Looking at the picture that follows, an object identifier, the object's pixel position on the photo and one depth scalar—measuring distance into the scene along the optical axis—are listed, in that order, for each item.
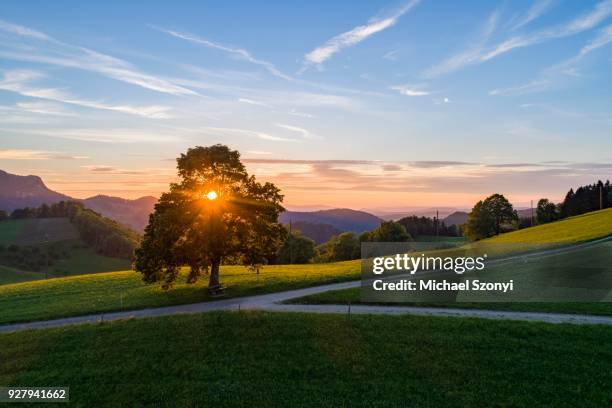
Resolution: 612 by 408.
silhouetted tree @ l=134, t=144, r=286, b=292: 35.53
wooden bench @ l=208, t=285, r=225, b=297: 37.06
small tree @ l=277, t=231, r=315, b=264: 95.81
